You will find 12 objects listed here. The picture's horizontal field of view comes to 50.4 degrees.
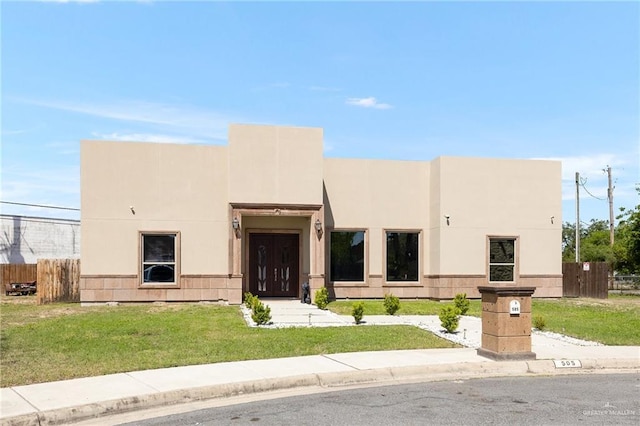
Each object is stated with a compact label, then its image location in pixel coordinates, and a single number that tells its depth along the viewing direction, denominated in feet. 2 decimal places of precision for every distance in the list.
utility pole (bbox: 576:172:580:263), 141.08
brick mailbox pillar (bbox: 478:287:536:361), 38.78
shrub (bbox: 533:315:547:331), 53.52
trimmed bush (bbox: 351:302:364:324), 55.57
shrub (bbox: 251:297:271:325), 54.44
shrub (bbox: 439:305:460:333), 49.93
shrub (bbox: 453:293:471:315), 65.56
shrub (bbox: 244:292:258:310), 60.07
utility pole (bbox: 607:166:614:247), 168.25
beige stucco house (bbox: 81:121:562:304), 76.18
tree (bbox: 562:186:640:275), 125.70
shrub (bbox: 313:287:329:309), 71.41
